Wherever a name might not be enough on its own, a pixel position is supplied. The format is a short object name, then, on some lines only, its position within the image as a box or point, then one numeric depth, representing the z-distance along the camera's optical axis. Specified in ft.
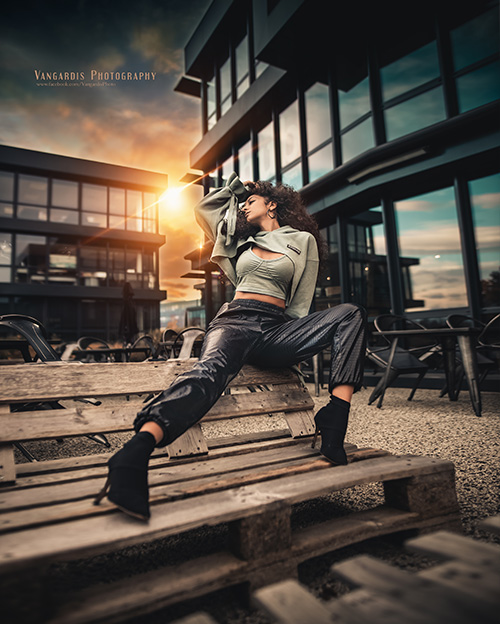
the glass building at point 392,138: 20.57
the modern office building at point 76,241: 63.00
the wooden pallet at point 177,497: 2.80
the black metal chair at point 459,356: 14.93
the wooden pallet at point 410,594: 2.11
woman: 4.24
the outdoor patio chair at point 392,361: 14.92
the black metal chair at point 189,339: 13.67
